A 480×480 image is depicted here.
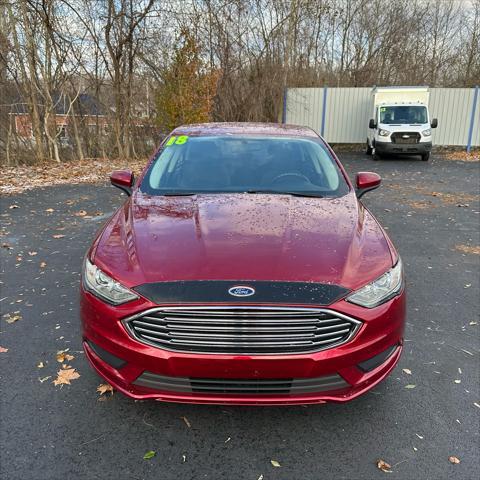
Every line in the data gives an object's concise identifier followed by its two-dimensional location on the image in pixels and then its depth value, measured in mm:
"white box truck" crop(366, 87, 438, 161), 15789
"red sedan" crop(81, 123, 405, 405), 2113
